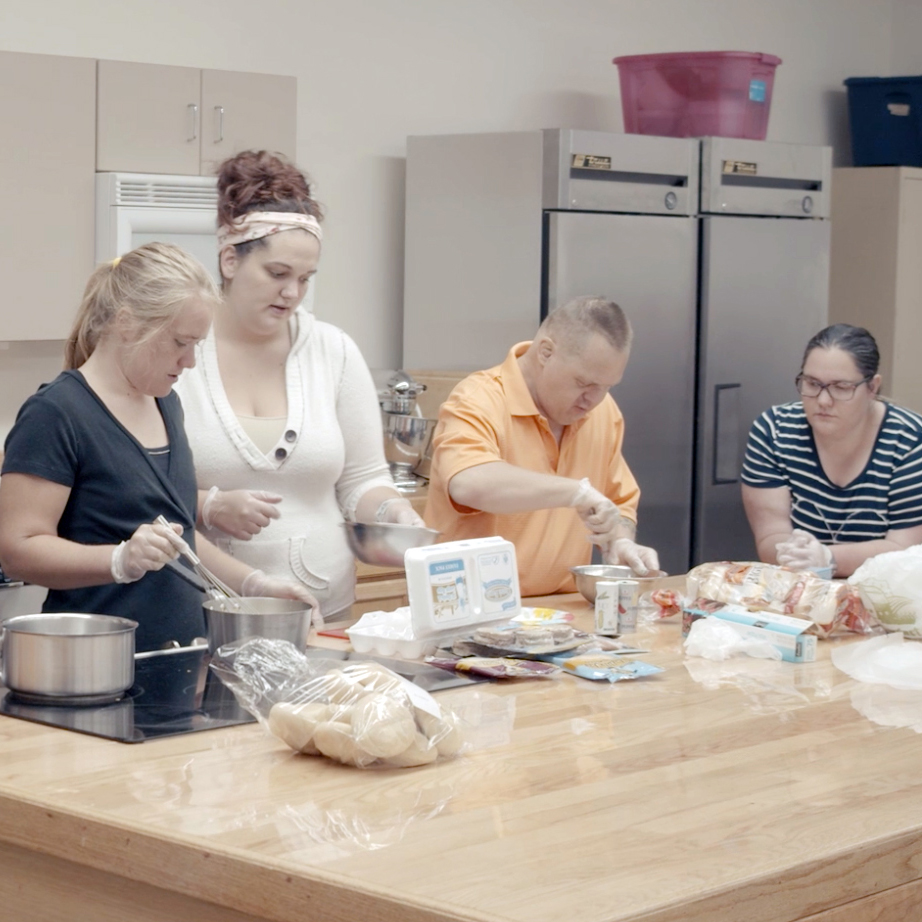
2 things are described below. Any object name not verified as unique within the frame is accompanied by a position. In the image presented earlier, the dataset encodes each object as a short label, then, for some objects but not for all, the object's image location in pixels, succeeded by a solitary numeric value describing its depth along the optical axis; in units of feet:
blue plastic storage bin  17.94
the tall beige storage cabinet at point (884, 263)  17.40
